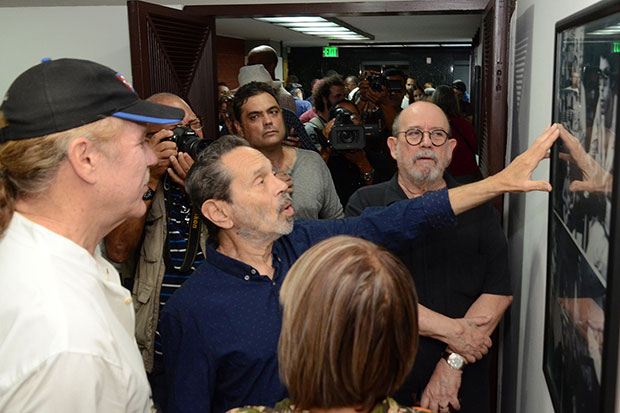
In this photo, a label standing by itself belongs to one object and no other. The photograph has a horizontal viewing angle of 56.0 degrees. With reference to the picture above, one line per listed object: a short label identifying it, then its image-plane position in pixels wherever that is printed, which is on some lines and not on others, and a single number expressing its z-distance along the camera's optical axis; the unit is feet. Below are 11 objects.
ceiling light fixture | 22.53
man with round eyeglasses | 6.36
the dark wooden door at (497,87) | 8.15
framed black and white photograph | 2.70
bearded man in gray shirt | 8.31
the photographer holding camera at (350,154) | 10.10
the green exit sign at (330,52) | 43.11
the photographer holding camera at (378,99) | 12.53
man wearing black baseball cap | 3.20
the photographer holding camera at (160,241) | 6.59
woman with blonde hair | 2.99
